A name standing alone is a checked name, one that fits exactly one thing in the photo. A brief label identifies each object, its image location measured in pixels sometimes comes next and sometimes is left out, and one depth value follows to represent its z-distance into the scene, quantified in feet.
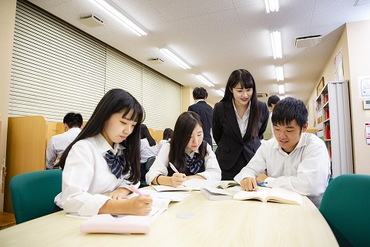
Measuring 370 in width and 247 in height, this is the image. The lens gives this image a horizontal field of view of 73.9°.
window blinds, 10.21
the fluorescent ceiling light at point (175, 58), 15.44
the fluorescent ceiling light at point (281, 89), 25.52
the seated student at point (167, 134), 14.19
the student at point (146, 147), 10.06
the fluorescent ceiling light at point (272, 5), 10.27
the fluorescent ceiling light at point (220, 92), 26.92
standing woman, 5.95
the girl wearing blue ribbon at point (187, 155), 5.30
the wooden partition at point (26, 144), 9.18
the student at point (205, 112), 10.62
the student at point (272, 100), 11.37
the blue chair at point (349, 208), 2.65
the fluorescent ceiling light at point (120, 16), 10.33
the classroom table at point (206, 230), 2.05
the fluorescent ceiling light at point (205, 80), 21.78
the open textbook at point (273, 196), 3.33
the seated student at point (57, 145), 9.10
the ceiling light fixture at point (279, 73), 19.49
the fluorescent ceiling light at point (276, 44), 13.39
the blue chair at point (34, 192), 3.46
